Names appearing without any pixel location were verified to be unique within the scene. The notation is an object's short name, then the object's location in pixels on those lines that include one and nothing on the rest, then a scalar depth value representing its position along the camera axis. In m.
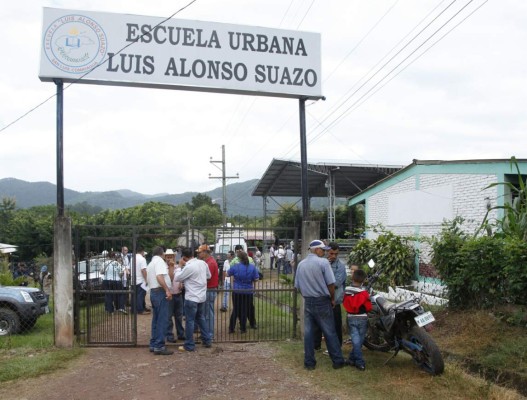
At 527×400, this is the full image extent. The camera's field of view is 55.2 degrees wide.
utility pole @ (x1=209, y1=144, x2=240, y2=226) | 39.74
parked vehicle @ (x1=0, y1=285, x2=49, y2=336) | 9.67
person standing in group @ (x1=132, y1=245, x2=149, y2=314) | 11.75
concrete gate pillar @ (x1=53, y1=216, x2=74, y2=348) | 8.11
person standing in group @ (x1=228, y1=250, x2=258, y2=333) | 9.57
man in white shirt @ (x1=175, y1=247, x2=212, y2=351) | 8.15
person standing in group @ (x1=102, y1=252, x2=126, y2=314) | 9.31
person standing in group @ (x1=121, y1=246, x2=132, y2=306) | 10.38
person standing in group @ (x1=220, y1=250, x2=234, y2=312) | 11.53
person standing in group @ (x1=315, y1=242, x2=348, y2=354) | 7.84
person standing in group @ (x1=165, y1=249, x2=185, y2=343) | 8.86
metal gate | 8.31
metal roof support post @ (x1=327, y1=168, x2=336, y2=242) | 22.91
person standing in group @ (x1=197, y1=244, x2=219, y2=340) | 8.69
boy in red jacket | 7.00
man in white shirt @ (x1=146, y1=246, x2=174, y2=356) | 8.06
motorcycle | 6.31
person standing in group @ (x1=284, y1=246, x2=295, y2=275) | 14.75
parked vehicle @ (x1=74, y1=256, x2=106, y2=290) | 8.30
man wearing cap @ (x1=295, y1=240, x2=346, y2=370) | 6.98
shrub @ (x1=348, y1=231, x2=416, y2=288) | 12.93
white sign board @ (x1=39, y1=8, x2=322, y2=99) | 8.39
